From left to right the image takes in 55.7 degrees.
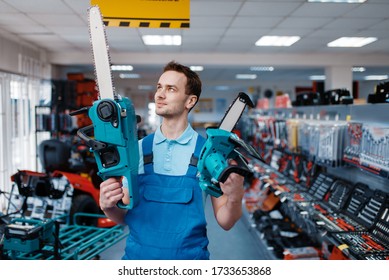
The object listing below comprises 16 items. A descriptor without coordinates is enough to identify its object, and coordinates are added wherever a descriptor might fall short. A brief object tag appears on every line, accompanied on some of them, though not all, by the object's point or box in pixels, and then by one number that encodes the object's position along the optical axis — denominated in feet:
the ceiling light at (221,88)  62.69
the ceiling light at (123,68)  34.65
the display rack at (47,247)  9.02
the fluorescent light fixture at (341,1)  13.17
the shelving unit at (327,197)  8.24
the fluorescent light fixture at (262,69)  35.42
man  4.64
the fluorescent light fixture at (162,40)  19.61
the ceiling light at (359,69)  36.73
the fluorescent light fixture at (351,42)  20.63
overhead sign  7.07
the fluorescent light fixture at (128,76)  42.22
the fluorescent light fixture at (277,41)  20.13
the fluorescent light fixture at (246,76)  43.01
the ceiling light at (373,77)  45.39
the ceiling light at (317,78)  44.81
